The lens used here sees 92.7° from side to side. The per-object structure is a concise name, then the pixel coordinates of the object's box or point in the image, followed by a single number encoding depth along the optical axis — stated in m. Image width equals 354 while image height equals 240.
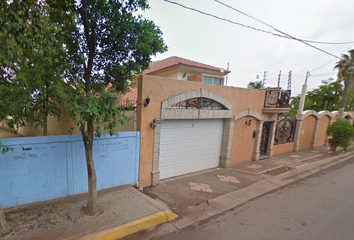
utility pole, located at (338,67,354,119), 11.48
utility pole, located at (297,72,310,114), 11.99
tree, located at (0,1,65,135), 2.42
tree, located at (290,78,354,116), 19.20
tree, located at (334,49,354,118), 11.60
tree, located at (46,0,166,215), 3.22
